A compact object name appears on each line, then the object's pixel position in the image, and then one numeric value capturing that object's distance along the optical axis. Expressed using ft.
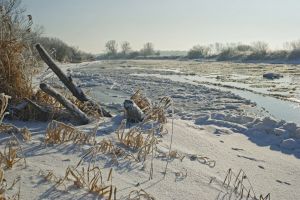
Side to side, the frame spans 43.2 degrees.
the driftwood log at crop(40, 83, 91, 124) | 16.83
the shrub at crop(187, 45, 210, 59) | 279.98
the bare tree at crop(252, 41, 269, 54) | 194.77
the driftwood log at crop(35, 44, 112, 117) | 19.40
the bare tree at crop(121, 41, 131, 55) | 382.42
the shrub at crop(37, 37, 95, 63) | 193.30
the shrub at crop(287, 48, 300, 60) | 166.30
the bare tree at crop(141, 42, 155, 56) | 369.38
